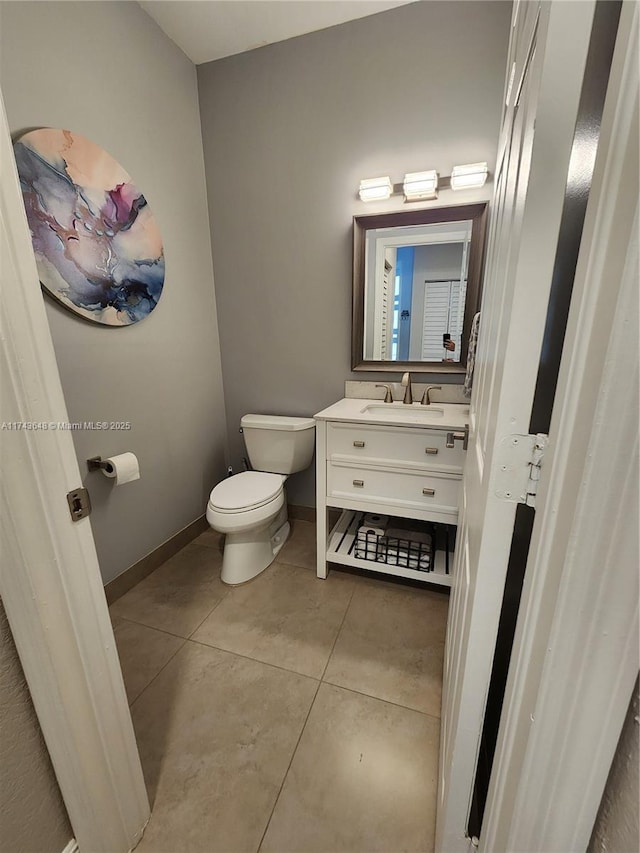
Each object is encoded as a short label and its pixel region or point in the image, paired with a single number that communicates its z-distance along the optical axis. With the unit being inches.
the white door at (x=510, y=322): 15.4
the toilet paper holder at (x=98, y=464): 59.0
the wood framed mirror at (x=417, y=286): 66.8
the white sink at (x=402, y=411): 67.8
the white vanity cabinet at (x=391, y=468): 57.8
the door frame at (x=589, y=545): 13.1
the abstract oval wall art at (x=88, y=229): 48.6
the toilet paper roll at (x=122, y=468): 58.7
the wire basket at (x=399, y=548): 66.2
